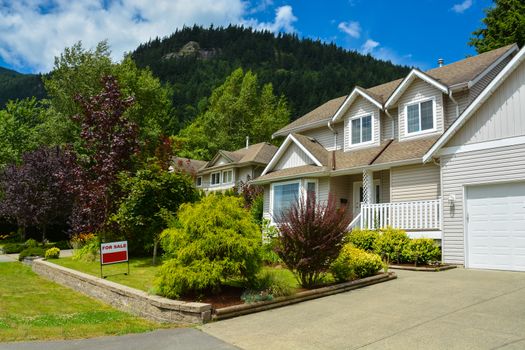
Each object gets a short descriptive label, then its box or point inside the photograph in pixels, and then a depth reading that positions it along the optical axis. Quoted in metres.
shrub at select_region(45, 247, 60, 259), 19.81
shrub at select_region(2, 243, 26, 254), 26.80
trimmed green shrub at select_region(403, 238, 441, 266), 13.25
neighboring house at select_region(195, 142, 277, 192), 38.91
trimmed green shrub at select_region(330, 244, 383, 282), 10.42
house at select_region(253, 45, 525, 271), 12.15
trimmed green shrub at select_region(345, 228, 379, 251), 14.53
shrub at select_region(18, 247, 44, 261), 21.53
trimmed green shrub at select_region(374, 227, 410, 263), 13.59
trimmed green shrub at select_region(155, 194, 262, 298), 8.46
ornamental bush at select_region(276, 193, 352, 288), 9.46
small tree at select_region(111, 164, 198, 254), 15.40
